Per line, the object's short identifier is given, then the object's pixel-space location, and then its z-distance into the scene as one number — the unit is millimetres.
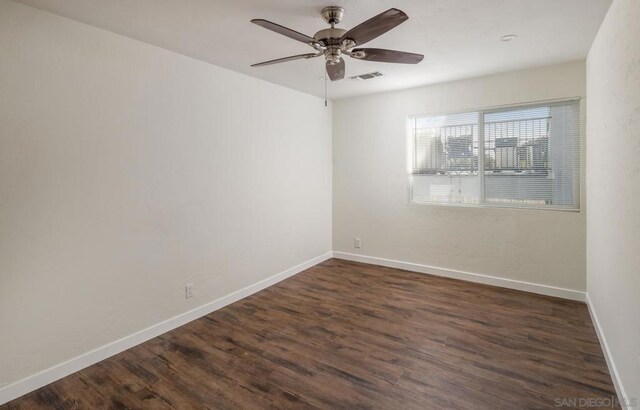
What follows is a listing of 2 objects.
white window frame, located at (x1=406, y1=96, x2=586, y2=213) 3336
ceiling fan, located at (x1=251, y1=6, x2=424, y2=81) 1751
